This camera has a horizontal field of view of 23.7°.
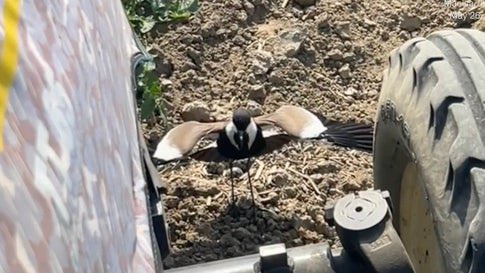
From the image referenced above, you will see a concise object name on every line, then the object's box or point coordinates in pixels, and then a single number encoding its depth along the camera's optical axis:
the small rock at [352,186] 3.34
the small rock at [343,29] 4.08
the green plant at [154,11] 3.79
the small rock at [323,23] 4.08
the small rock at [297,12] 4.16
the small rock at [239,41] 4.02
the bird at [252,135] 3.35
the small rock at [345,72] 3.90
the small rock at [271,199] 3.37
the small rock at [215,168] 3.59
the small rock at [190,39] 3.98
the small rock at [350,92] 3.82
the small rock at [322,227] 3.16
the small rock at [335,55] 3.96
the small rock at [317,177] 3.42
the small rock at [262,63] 3.87
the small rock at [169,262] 3.05
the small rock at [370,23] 4.17
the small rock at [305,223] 3.22
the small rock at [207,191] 3.40
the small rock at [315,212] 3.25
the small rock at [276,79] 3.82
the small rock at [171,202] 3.34
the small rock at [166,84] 3.80
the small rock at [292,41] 3.95
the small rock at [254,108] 3.76
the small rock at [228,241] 3.21
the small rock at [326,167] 3.47
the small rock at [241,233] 3.25
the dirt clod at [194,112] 3.73
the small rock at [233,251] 3.14
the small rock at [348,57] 3.97
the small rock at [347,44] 4.02
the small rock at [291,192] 3.37
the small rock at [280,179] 3.42
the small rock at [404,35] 4.09
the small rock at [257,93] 3.78
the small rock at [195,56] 3.93
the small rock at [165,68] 3.87
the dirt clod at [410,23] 4.13
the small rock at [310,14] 4.14
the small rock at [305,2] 4.20
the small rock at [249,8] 4.16
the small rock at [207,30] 4.02
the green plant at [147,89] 3.43
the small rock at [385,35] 4.11
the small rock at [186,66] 3.88
